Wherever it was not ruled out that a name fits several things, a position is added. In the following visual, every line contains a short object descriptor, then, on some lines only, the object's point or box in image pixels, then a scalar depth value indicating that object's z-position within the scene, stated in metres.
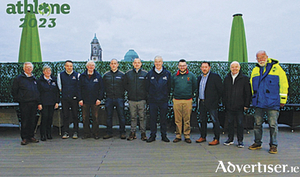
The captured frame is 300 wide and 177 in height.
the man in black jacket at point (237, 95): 4.34
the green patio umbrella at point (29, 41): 6.36
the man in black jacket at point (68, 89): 4.96
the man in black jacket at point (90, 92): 4.94
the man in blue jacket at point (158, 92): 4.73
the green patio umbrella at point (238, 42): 6.95
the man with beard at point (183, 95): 4.69
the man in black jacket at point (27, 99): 4.54
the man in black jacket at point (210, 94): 4.55
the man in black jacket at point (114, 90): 4.98
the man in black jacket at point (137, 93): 4.90
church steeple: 62.81
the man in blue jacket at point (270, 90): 3.91
